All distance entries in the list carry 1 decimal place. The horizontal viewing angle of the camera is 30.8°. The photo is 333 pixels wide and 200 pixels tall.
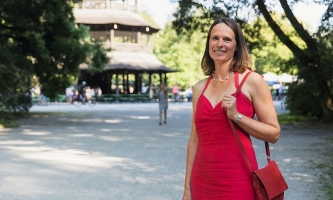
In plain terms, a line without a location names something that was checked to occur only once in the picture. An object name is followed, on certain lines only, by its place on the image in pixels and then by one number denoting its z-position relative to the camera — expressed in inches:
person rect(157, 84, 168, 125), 896.3
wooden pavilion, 2084.2
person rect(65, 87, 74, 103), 2007.9
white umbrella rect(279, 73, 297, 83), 1803.4
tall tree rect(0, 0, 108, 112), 899.4
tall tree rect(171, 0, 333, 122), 806.5
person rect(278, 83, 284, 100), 2125.7
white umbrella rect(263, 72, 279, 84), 2284.7
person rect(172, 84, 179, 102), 2127.1
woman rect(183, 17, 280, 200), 116.3
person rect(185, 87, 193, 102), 2225.6
